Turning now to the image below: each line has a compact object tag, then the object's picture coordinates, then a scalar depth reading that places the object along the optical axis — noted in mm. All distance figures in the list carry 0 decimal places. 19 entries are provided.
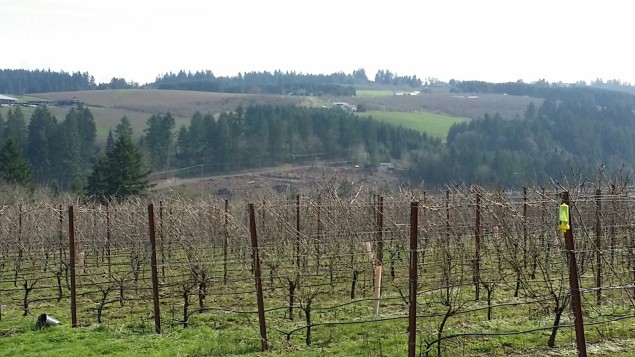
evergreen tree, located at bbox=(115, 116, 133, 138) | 55500
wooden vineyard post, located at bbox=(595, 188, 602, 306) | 8852
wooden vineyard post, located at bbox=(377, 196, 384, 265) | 11350
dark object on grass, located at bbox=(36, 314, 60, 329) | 9539
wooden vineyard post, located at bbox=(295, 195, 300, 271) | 10235
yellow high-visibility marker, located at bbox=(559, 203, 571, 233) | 5352
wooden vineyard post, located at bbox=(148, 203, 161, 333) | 8620
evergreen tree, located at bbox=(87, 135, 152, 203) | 33875
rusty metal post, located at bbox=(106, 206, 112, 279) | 15502
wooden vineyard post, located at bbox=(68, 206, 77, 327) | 9359
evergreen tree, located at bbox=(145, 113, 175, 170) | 52688
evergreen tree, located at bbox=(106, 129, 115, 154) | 50866
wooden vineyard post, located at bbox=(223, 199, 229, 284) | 11716
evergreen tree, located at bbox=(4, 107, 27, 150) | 50844
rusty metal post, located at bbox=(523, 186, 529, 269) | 12270
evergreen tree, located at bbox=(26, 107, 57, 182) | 48219
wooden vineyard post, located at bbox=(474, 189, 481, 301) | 9148
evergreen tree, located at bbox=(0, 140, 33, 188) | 35031
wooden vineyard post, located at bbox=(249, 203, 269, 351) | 7660
